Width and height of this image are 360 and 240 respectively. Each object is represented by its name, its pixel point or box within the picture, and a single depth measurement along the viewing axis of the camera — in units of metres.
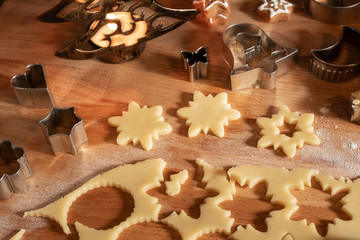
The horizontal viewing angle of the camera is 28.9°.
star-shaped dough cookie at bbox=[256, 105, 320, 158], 0.60
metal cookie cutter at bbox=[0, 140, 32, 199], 0.57
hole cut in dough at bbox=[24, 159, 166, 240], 0.56
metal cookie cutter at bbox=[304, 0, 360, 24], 0.68
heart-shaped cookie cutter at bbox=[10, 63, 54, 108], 0.63
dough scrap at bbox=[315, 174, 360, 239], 0.54
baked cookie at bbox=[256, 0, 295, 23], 0.69
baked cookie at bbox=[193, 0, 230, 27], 0.69
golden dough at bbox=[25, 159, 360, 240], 0.55
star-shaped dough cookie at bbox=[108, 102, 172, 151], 0.61
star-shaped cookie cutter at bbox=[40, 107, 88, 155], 0.60
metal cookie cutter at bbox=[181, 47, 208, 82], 0.65
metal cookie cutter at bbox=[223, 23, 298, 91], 0.64
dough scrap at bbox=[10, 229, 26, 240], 0.56
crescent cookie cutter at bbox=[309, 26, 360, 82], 0.63
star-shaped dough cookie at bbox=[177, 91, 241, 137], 0.61
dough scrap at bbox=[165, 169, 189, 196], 0.57
